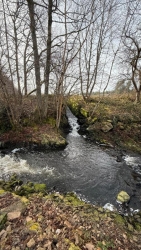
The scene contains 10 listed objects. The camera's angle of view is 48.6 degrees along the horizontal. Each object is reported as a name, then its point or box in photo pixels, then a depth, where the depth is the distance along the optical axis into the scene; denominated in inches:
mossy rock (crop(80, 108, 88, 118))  458.5
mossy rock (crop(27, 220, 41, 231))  101.2
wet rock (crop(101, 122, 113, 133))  378.6
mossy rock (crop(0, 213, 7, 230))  100.8
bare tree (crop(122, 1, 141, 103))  531.2
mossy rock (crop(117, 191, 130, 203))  171.5
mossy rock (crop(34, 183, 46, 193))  168.2
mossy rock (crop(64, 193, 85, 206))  149.1
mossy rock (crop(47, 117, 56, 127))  361.7
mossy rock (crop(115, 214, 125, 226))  130.4
